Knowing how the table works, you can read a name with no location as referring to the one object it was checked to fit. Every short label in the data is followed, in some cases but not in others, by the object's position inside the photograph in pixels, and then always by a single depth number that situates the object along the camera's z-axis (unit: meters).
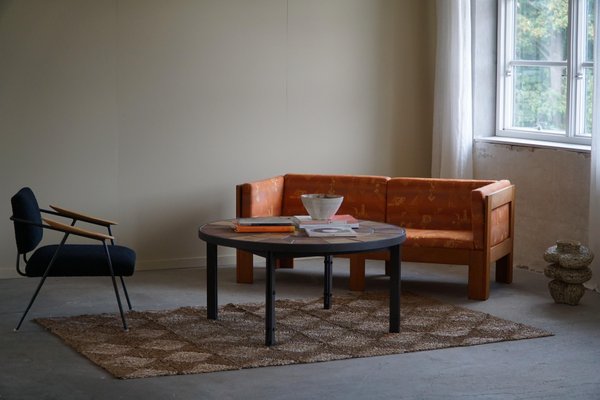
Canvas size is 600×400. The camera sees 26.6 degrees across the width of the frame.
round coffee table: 6.71
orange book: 7.17
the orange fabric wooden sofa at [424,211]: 8.19
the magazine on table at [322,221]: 7.26
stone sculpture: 7.96
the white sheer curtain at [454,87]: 9.98
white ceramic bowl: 7.37
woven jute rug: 6.39
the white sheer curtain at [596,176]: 8.34
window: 9.15
